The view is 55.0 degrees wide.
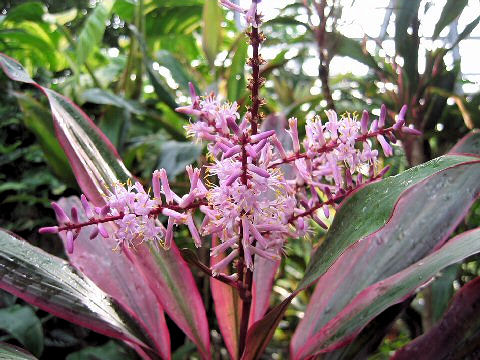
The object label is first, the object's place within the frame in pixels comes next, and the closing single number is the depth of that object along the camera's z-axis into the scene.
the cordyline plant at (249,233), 0.46
